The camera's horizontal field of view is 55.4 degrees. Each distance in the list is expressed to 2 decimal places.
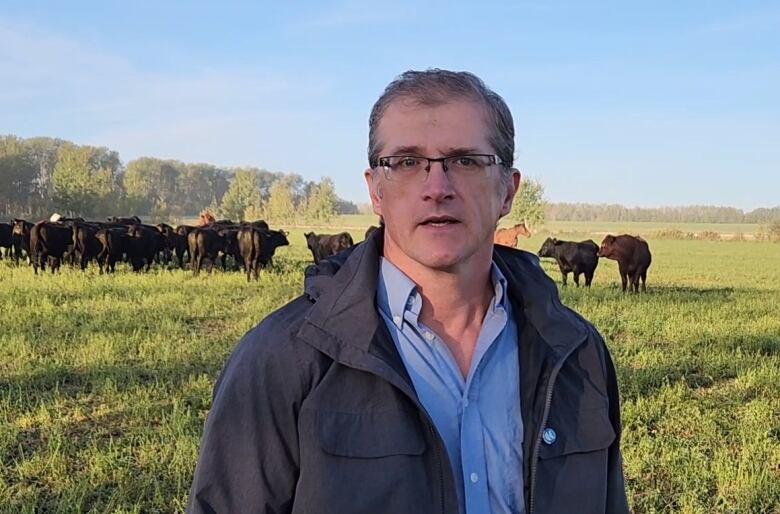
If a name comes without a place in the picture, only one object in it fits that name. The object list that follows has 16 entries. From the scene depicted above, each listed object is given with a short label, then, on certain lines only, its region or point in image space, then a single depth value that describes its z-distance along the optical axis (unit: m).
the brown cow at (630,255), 19.41
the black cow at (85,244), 22.16
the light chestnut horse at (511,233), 29.12
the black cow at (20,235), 24.00
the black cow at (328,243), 24.94
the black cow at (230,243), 23.95
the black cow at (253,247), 20.70
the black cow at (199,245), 22.20
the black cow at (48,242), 21.59
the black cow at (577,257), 20.39
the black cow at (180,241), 25.34
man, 1.75
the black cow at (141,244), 22.55
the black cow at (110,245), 21.72
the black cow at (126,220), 29.00
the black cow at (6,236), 26.46
